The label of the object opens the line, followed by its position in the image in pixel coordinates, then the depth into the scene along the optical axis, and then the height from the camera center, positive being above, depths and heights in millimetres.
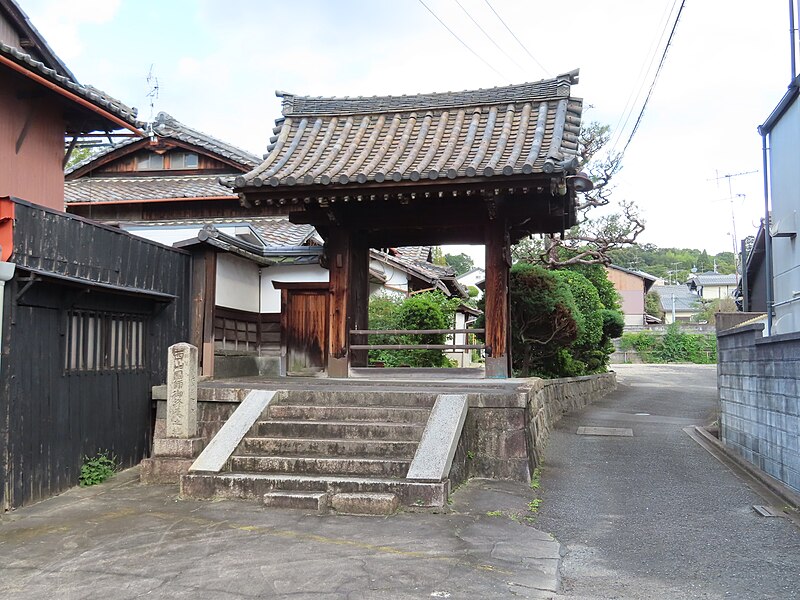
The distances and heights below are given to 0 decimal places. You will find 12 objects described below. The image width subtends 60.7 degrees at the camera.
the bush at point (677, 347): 49500 -122
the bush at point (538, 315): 16047 +726
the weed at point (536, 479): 8664 -1761
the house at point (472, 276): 63012 +6477
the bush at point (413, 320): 17328 +660
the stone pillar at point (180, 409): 9133 -870
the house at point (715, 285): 82438 +7308
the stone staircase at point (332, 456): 7273 -1348
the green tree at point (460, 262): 87325 +11019
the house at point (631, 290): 68594 +5562
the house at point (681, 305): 80375 +4893
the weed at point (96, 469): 9148 -1703
